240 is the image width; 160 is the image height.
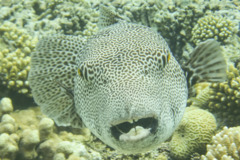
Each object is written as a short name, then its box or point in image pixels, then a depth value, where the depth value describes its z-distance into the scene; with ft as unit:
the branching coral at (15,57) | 14.69
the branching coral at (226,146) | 9.45
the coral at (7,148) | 9.82
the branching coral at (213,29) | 18.46
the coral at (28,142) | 10.29
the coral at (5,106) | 12.25
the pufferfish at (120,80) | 5.59
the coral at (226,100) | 13.37
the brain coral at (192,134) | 11.51
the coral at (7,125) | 10.91
